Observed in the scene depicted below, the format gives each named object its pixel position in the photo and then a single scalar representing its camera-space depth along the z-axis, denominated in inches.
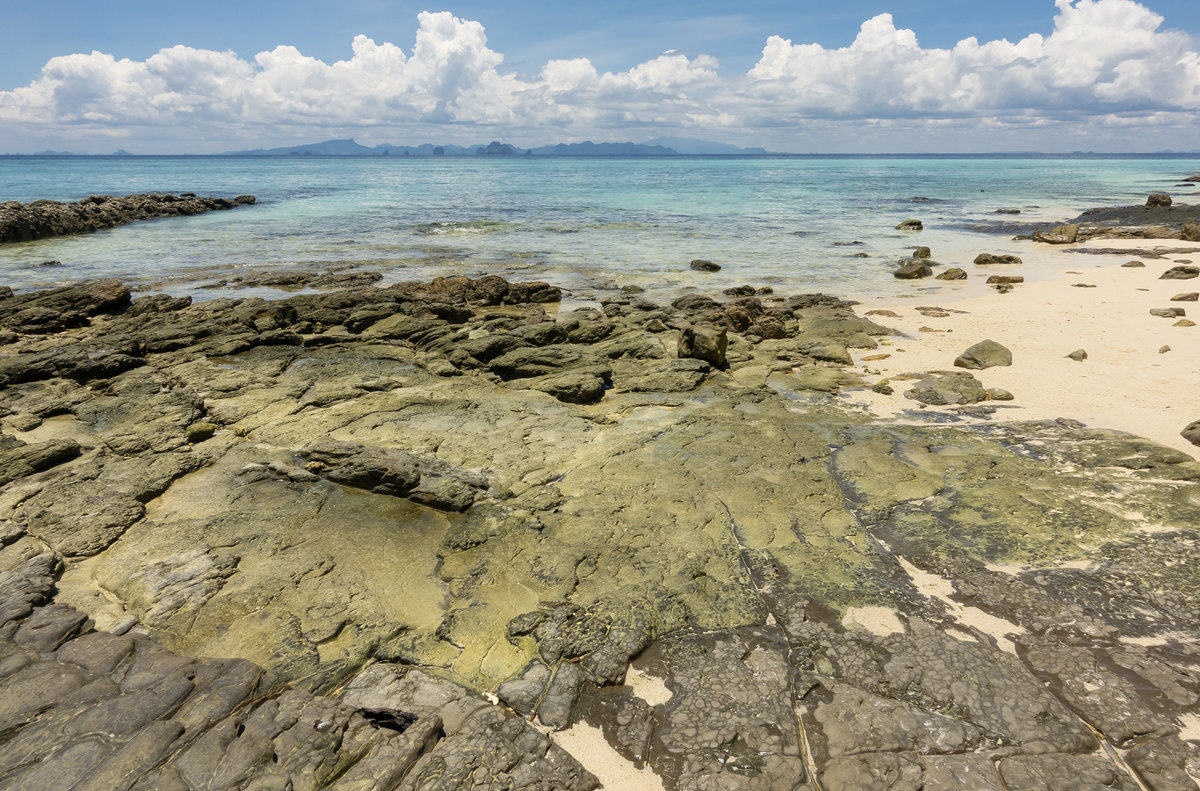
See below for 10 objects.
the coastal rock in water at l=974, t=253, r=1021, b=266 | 826.8
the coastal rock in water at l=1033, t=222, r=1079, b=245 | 1000.2
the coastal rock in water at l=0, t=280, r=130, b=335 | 527.2
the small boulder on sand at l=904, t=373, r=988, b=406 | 347.3
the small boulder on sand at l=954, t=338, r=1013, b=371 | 400.5
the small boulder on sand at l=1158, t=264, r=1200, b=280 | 666.8
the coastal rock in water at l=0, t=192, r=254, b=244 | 1179.9
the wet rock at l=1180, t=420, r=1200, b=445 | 280.2
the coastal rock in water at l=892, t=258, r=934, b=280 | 753.6
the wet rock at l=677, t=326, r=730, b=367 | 411.8
